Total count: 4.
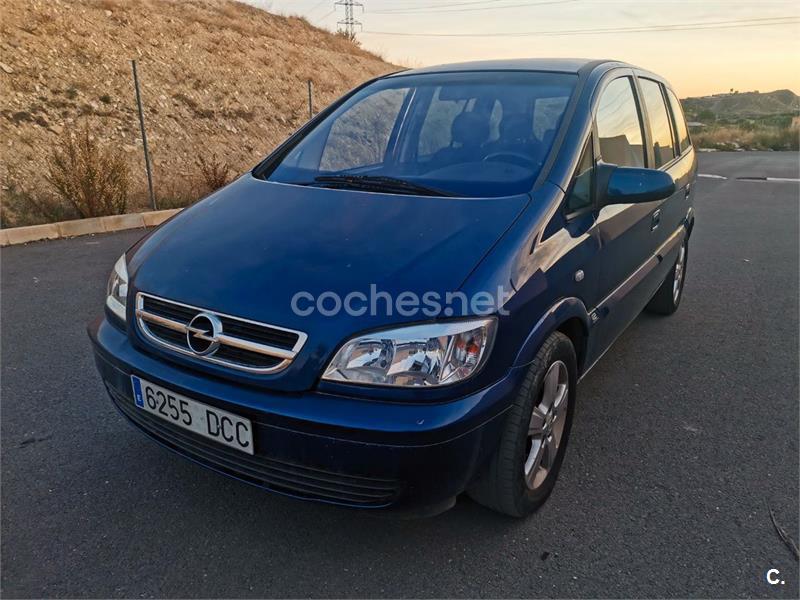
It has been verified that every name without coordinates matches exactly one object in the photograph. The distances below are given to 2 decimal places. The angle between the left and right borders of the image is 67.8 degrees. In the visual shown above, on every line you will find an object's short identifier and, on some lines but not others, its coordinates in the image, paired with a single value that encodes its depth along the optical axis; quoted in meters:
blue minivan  1.77
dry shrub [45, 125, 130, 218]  7.59
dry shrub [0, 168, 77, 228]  7.84
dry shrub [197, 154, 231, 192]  9.34
